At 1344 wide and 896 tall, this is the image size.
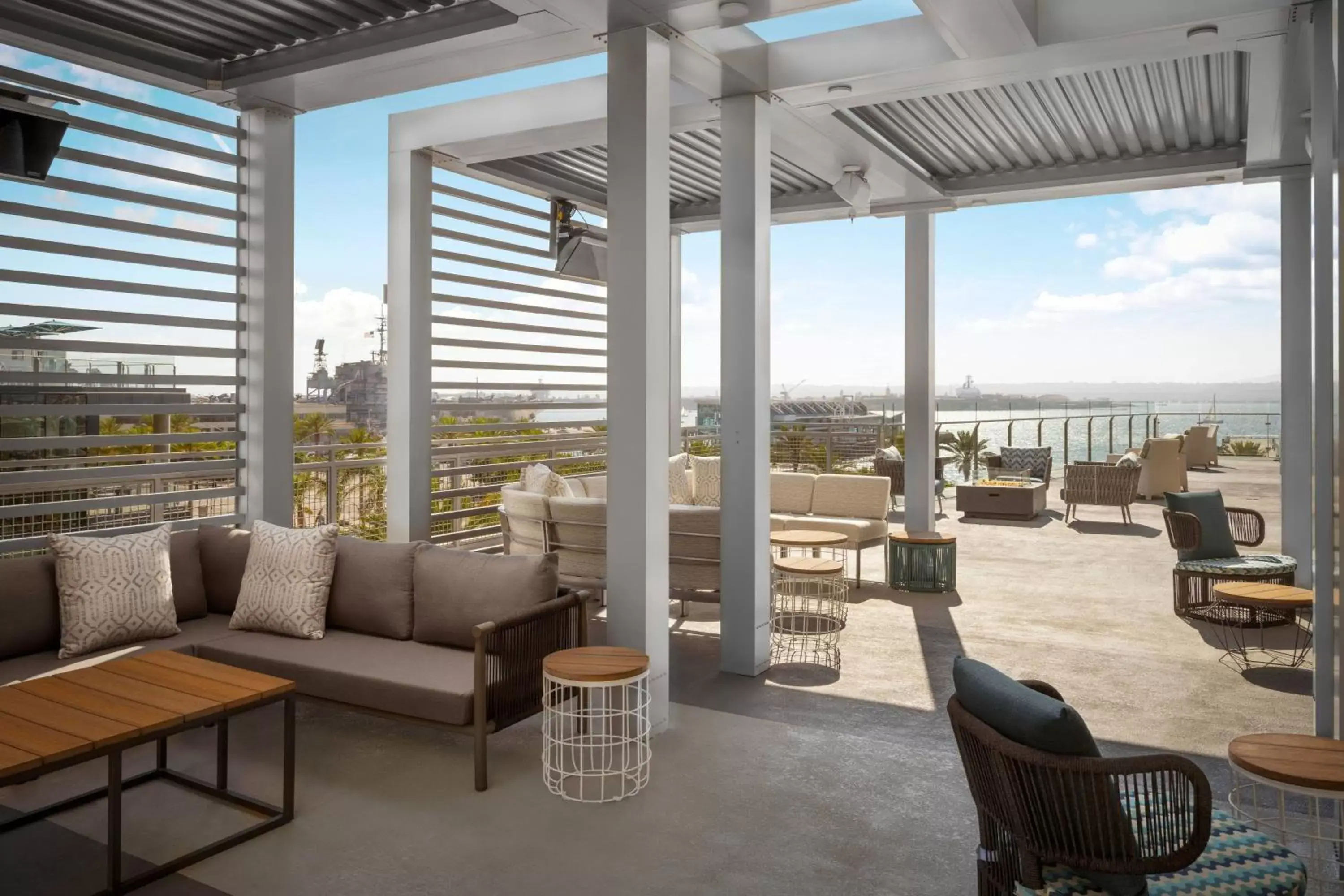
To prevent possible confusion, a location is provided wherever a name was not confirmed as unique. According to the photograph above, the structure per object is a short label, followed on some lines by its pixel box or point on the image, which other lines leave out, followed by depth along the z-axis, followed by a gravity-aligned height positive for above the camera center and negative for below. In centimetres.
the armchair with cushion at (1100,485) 1010 -52
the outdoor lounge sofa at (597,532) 545 -65
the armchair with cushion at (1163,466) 1173 -35
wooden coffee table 254 -87
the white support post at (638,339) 388 +46
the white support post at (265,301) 514 +83
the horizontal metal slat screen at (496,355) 680 +74
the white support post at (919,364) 761 +68
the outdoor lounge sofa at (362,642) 343 -91
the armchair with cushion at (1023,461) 1210 -28
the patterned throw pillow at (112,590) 382 -67
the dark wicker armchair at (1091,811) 189 -82
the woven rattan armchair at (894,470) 1109 -38
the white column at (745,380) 485 +34
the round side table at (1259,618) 466 -115
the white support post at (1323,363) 304 +28
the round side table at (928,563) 703 -99
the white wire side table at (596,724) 329 -119
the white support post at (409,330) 623 +80
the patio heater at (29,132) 386 +143
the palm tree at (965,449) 1382 -13
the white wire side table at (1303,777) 212 -83
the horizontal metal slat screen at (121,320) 418 +63
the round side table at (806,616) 531 -120
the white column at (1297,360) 636 +59
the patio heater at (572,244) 775 +176
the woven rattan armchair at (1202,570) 543 -81
